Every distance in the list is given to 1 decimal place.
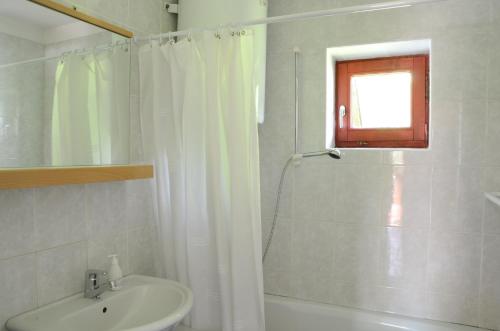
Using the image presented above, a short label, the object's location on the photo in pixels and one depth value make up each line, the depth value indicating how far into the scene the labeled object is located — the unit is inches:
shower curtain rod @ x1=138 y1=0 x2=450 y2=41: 53.1
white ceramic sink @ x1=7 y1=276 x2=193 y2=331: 48.2
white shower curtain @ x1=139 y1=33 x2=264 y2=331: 60.3
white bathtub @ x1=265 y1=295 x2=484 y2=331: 70.2
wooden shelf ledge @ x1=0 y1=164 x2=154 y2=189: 41.5
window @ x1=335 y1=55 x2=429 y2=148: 79.9
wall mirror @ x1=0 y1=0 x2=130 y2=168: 47.9
